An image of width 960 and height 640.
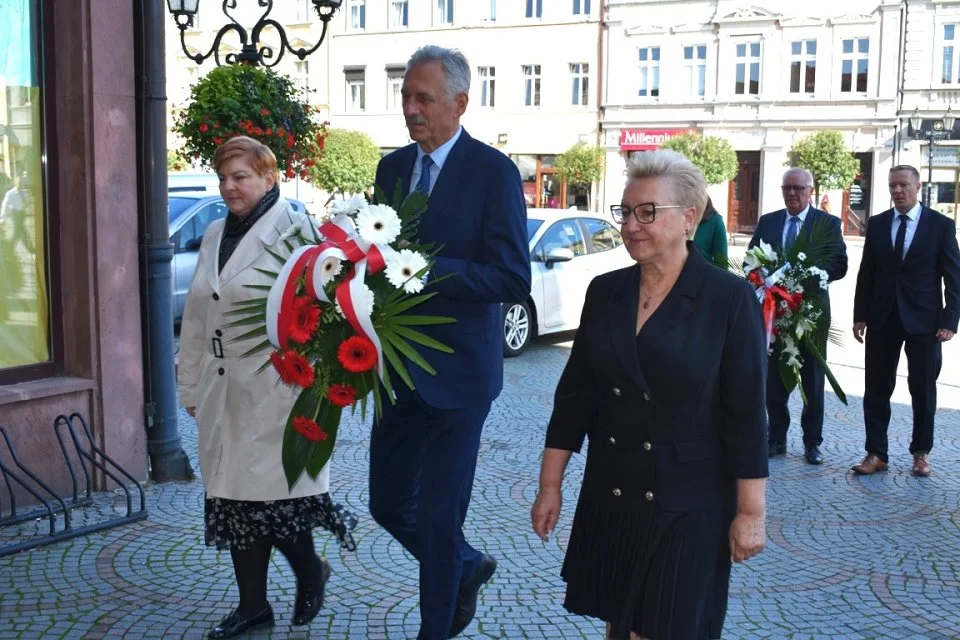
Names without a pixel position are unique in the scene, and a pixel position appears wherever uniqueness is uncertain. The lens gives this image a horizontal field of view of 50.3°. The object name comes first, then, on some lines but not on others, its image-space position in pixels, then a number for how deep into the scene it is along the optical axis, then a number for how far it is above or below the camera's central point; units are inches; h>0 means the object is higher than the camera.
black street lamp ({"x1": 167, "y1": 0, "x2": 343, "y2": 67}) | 332.2 +59.2
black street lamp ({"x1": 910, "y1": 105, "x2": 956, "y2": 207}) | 1166.8 +94.5
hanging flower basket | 290.4 +25.1
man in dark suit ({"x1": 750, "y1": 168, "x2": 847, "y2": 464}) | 279.1 -42.0
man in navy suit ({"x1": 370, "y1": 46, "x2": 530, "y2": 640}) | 141.3 -13.1
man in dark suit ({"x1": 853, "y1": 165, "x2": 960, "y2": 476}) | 268.7 -26.4
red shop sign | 1635.1 +105.1
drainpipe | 244.5 -13.2
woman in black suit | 115.3 -26.3
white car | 470.6 -31.6
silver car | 480.1 -13.2
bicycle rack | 210.5 -64.5
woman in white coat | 155.8 -32.1
